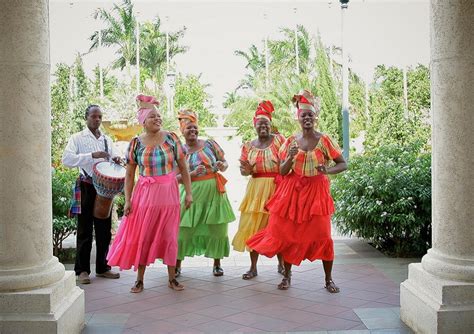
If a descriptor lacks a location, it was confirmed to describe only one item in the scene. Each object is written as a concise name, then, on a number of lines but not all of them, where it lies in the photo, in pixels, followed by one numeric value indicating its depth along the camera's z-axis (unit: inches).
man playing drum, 264.1
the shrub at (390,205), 310.0
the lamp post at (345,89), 620.7
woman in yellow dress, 273.7
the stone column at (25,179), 169.8
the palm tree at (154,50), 1721.2
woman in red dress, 245.3
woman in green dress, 277.1
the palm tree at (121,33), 1616.6
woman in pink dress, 248.5
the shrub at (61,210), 305.4
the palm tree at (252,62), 1856.5
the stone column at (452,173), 174.6
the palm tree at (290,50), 1643.7
